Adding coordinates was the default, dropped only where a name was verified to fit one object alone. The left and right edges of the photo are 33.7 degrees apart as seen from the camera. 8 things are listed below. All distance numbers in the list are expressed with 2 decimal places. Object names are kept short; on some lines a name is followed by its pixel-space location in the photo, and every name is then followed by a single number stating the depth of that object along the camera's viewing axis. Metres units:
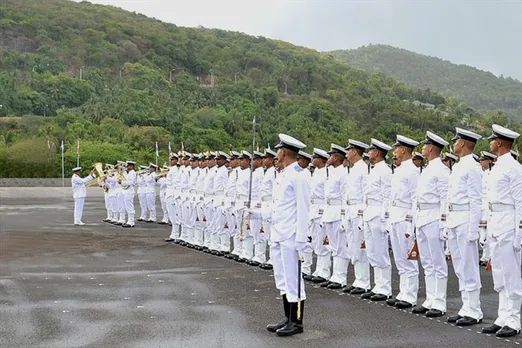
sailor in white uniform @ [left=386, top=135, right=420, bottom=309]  11.30
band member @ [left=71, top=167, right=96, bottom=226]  27.72
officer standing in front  9.66
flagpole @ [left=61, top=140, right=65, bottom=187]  58.56
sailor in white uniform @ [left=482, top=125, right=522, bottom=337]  9.52
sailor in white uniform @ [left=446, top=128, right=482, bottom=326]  10.12
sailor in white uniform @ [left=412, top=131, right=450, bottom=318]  10.75
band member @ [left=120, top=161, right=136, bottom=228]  27.09
